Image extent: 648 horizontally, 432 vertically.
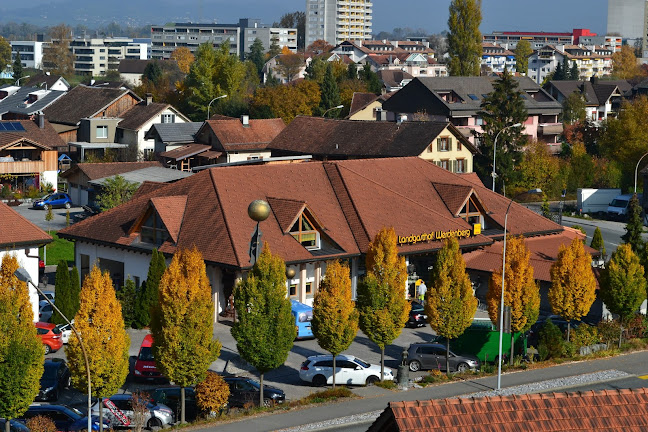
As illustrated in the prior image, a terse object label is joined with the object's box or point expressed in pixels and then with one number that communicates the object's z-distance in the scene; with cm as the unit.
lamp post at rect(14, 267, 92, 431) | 4532
